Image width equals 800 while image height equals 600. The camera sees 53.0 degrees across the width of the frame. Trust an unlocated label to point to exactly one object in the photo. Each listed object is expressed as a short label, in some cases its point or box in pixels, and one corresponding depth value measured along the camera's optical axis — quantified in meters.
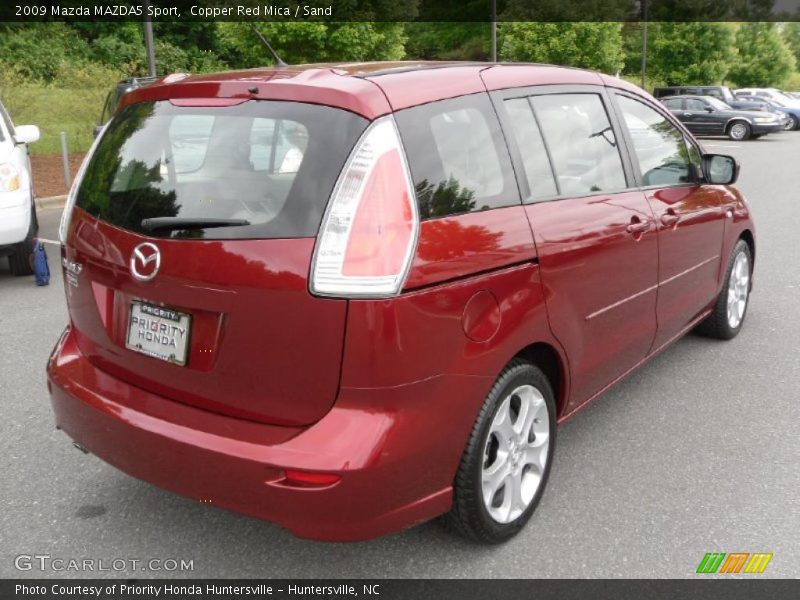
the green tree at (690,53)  43.03
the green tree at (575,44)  36.72
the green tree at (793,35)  81.88
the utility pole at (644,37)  41.09
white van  6.89
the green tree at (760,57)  51.03
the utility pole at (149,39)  13.68
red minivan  2.36
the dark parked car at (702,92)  32.12
